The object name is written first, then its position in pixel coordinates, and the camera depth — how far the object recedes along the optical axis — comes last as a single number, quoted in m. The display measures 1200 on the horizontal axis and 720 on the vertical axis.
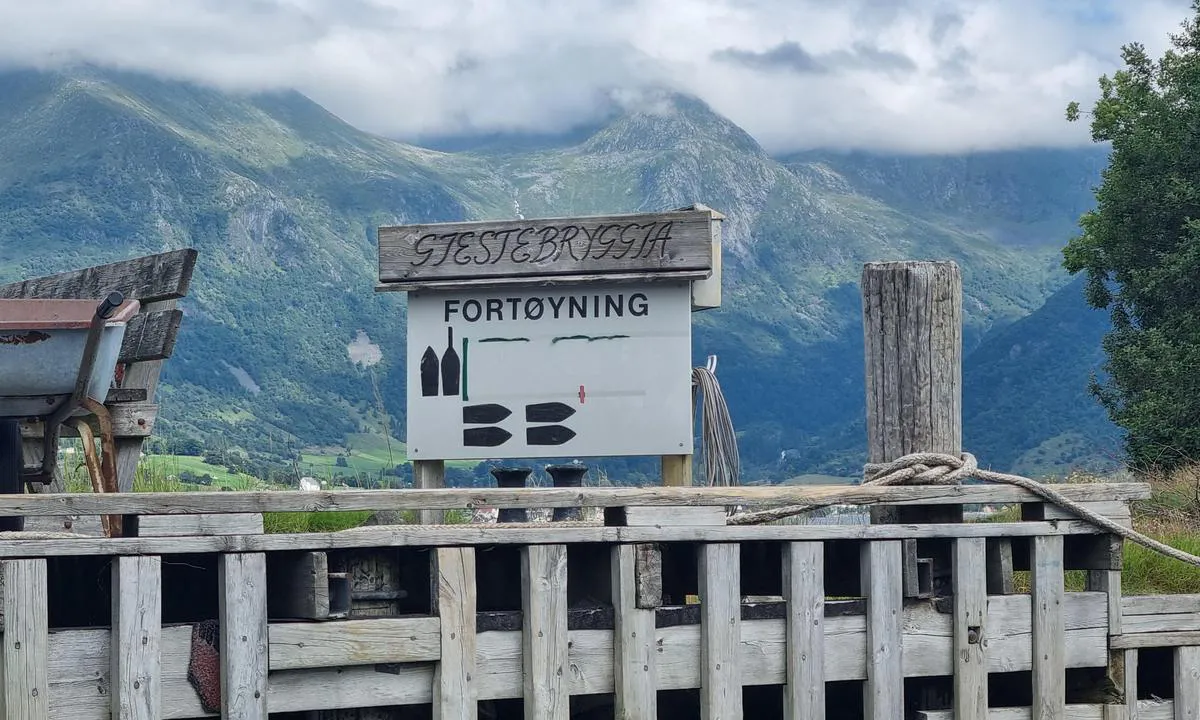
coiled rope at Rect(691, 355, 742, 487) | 9.11
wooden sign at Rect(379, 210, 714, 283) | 8.48
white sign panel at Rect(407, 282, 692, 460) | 8.52
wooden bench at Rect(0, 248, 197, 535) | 7.24
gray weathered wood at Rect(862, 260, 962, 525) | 6.76
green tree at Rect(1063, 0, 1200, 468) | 22.52
